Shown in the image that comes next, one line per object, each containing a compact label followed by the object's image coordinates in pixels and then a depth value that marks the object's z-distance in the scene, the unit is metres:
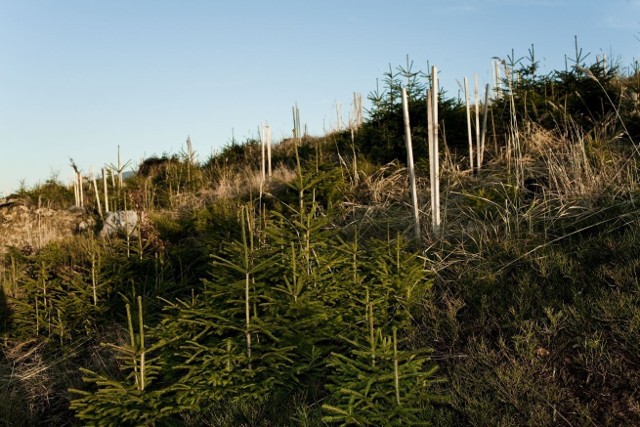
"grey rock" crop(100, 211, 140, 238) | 9.97
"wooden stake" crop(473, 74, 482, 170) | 8.41
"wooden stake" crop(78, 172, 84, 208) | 12.17
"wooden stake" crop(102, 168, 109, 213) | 10.49
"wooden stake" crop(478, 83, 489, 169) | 8.28
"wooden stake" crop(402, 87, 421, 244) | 6.56
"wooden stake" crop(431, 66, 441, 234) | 6.61
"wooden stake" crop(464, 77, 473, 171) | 8.38
